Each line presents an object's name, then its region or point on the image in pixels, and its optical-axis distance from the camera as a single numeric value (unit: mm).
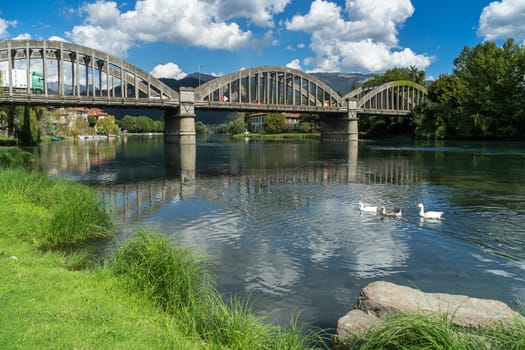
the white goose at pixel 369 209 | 18578
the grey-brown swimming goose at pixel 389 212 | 17812
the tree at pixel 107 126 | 172000
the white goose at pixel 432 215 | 17406
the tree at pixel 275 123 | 179625
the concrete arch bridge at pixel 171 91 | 79562
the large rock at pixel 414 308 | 6848
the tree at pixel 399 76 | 160388
